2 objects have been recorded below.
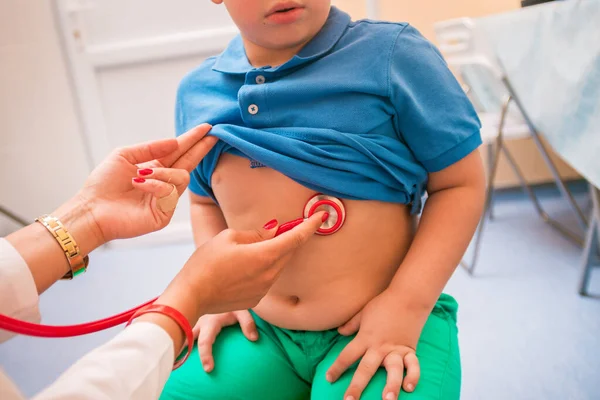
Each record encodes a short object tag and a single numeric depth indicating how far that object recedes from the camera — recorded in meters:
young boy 0.66
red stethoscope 0.54
